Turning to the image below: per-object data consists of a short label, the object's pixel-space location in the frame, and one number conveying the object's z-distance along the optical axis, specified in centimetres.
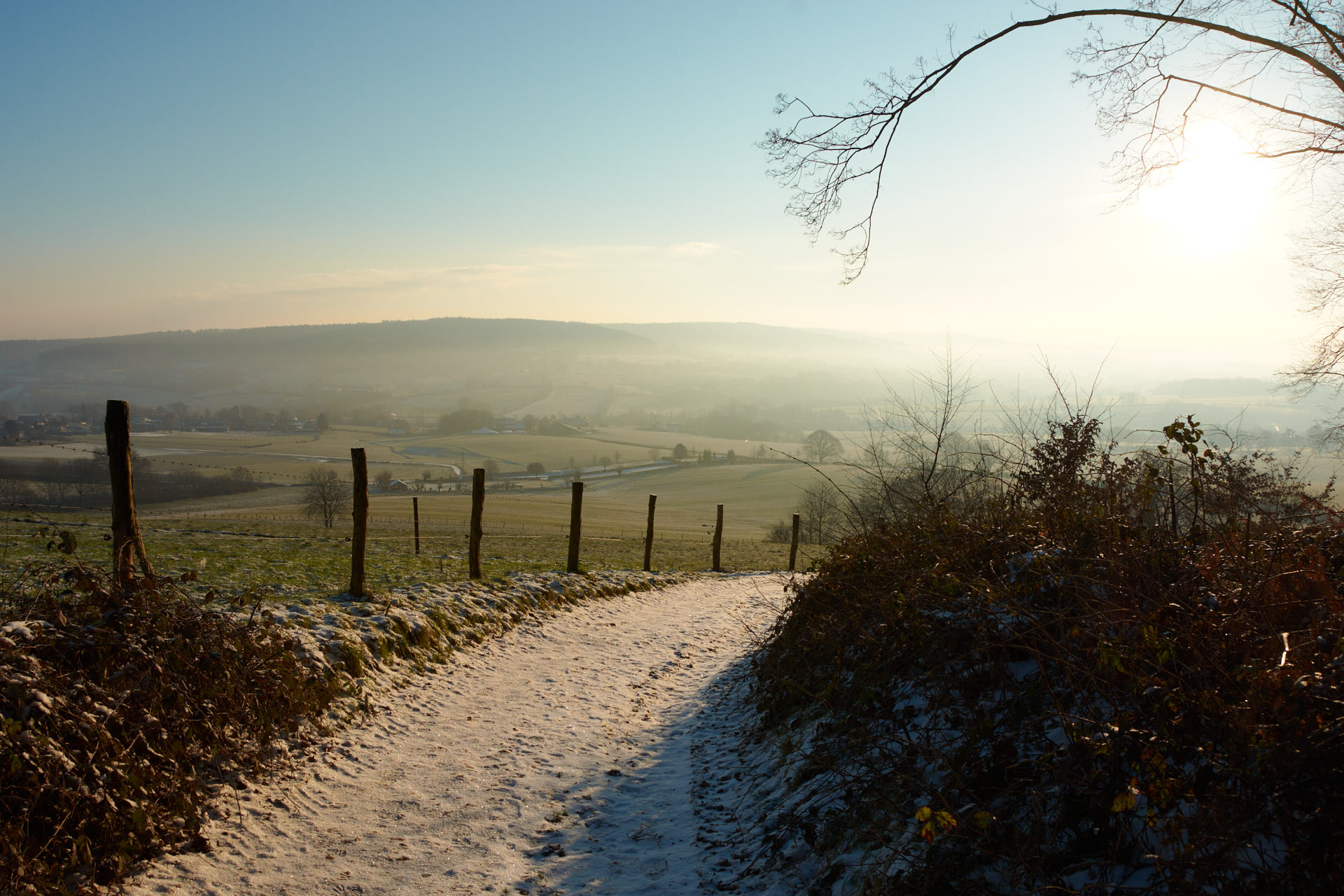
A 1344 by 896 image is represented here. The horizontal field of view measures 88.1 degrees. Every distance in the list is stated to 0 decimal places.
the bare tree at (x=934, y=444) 868
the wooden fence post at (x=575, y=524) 1616
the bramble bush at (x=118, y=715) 366
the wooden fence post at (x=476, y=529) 1301
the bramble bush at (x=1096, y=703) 263
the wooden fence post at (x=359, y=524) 918
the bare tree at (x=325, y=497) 4200
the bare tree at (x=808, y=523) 3844
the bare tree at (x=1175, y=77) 660
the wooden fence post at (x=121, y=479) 651
